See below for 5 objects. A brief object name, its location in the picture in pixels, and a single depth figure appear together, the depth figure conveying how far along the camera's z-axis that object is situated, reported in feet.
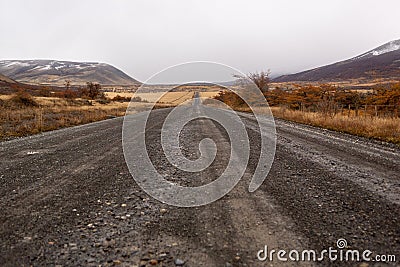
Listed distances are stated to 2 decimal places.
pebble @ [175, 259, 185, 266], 8.19
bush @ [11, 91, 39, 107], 105.96
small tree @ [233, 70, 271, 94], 119.24
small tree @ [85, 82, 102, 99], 182.56
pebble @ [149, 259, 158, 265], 8.26
